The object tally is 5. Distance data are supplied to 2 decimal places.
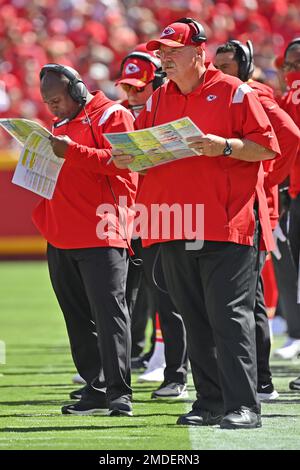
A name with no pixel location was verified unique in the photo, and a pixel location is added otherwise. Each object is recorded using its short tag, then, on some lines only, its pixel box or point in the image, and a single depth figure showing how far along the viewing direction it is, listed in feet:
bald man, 43.91
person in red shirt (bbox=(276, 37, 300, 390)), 53.21
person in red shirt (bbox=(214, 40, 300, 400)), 49.42
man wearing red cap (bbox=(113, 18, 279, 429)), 39.27
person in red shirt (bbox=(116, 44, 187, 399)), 51.62
